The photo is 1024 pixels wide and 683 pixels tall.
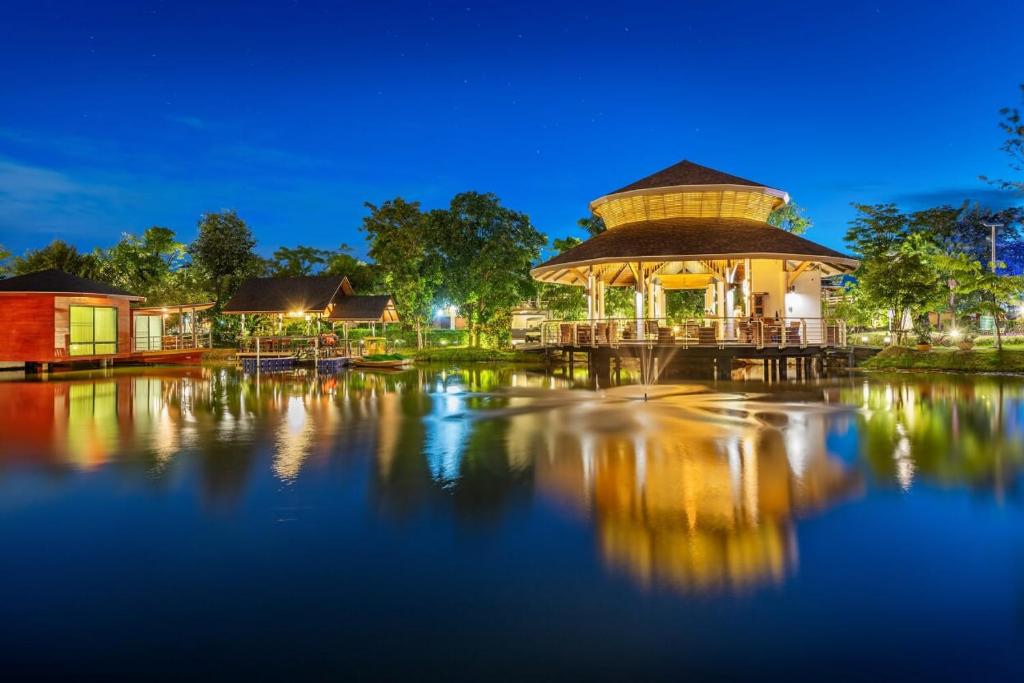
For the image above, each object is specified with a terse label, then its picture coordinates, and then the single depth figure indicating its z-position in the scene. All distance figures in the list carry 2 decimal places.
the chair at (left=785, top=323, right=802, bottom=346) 25.23
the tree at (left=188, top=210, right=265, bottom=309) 54.16
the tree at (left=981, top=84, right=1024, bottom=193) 23.80
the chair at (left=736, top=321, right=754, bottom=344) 24.81
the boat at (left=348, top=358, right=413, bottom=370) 32.44
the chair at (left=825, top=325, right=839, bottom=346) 27.06
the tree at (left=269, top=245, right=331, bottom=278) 64.44
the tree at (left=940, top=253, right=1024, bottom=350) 27.14
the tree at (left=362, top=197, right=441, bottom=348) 43.81
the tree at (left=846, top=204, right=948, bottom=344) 30.31
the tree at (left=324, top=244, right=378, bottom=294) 57.72
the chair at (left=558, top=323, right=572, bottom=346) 28.97
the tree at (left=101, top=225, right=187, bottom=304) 48.72
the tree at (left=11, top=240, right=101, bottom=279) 48.50
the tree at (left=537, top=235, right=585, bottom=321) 45.00
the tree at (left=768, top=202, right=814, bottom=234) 41.88
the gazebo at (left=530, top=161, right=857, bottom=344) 25.19
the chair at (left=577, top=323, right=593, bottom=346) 27.20
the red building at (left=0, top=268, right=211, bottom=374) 31.88
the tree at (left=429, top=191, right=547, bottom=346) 40.56
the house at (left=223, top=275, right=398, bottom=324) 42.19
